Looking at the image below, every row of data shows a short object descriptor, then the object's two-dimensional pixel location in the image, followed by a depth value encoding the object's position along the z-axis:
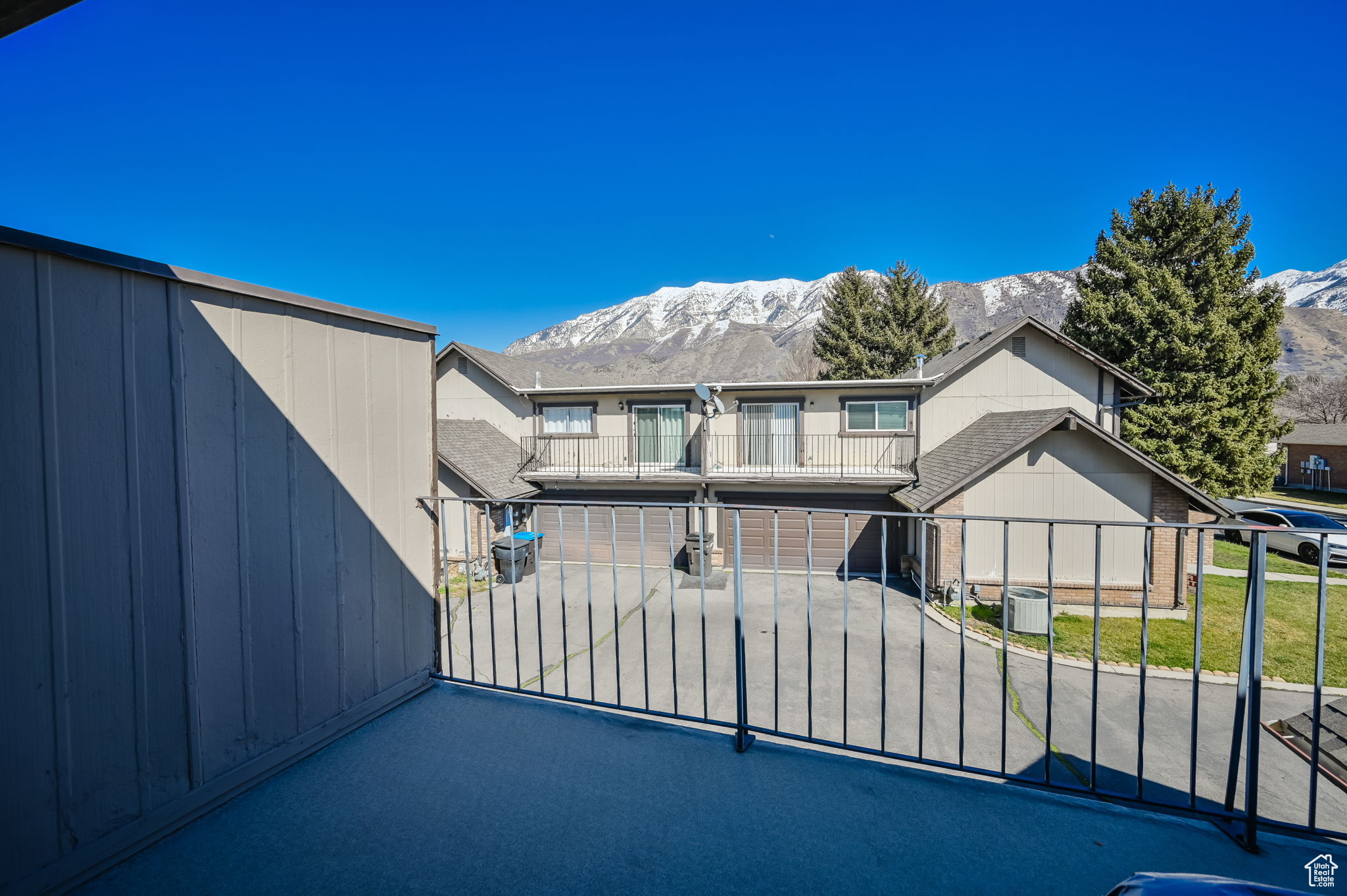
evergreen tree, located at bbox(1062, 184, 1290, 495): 16.08
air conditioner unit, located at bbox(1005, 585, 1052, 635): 8.71
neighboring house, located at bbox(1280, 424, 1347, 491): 27.95
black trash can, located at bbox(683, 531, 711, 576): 12.55
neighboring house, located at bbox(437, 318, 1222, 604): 10.09
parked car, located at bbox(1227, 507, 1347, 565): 13.02
